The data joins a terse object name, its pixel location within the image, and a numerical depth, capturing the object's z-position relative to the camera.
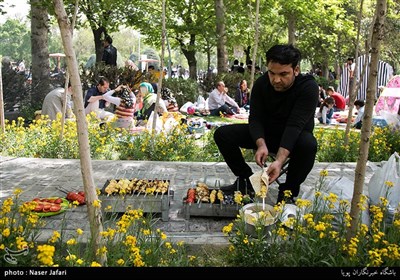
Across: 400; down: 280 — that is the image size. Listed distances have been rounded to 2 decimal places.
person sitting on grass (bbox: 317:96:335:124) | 12.84
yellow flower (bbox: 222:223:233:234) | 2.68
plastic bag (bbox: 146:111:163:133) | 7.91
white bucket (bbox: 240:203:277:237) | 3.15
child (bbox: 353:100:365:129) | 11.38
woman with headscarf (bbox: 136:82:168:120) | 9.41
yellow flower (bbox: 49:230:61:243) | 2.50
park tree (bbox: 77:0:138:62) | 15.60
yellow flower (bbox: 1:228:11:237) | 2.49
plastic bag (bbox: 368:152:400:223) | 3.53
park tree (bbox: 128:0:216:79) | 19.94
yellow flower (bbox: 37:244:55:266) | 2.06
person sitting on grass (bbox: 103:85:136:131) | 8.29
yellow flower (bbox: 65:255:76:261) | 2.34
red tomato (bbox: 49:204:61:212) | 3.84
